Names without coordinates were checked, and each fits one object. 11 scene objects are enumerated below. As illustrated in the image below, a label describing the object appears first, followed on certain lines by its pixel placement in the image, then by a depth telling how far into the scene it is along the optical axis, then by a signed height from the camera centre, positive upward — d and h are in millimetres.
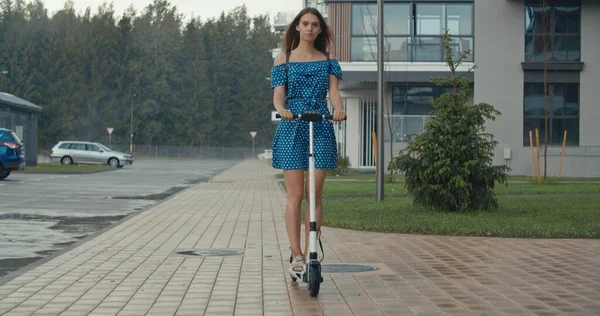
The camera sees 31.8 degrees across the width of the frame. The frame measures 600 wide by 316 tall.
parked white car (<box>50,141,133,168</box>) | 56125 -760
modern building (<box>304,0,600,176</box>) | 33656 +2153
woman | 7699 +274
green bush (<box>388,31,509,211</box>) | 14953 -269
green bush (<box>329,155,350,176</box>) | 36000 -879
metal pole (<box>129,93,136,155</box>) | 99012 +1668
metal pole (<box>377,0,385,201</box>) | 19022 +691
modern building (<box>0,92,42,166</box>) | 43000 +909
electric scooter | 7270 -600
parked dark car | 31531 -402
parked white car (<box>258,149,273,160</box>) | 90450 -1252
